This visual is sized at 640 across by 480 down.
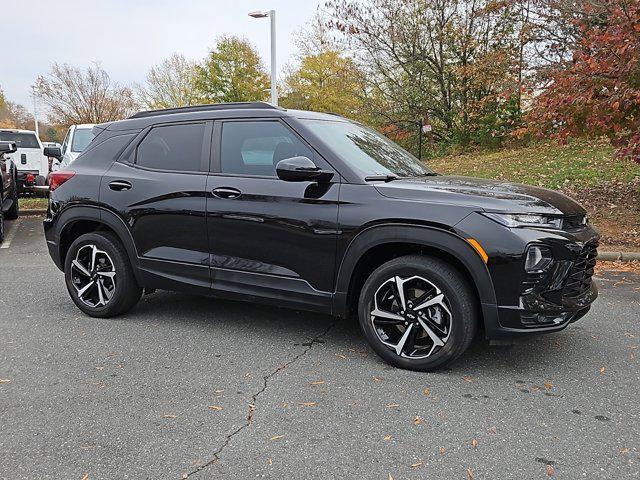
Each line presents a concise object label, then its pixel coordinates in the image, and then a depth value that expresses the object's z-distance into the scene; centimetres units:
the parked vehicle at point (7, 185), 862
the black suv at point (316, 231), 337
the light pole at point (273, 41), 1809
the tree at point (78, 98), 3497
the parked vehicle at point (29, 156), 1286
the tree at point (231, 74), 3478
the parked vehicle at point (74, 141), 1212
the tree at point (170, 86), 4081
